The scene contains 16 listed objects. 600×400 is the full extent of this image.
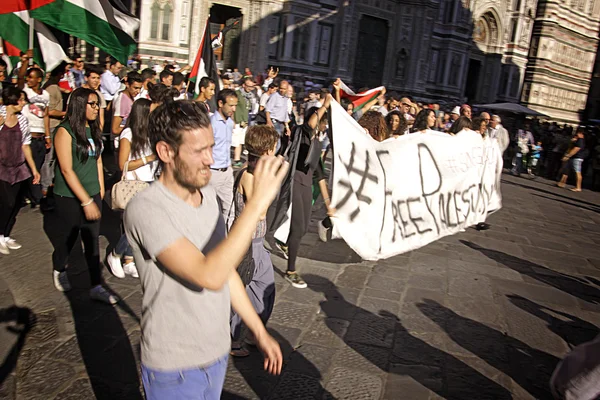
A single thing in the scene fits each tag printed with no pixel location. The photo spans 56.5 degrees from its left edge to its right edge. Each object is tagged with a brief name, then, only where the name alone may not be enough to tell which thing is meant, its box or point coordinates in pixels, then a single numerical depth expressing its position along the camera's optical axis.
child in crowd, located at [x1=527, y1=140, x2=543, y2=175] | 17.95
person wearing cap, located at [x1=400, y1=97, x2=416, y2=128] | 11.68
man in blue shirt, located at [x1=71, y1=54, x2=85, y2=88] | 10.62
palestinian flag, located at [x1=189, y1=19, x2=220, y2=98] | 7.65
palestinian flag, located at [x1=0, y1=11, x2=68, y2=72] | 5.13
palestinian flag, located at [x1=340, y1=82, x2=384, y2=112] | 6.72
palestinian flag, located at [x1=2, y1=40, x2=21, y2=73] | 5.72
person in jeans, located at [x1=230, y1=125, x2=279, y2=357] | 3.65
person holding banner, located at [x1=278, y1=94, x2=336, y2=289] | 5.21
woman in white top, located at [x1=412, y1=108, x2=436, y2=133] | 7.21
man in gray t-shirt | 1.77
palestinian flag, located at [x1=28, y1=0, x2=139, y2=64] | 4.80
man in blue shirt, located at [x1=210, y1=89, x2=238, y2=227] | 5.80
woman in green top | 4.06
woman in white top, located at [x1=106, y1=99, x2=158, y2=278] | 4.60
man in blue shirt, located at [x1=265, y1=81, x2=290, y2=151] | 12.09
